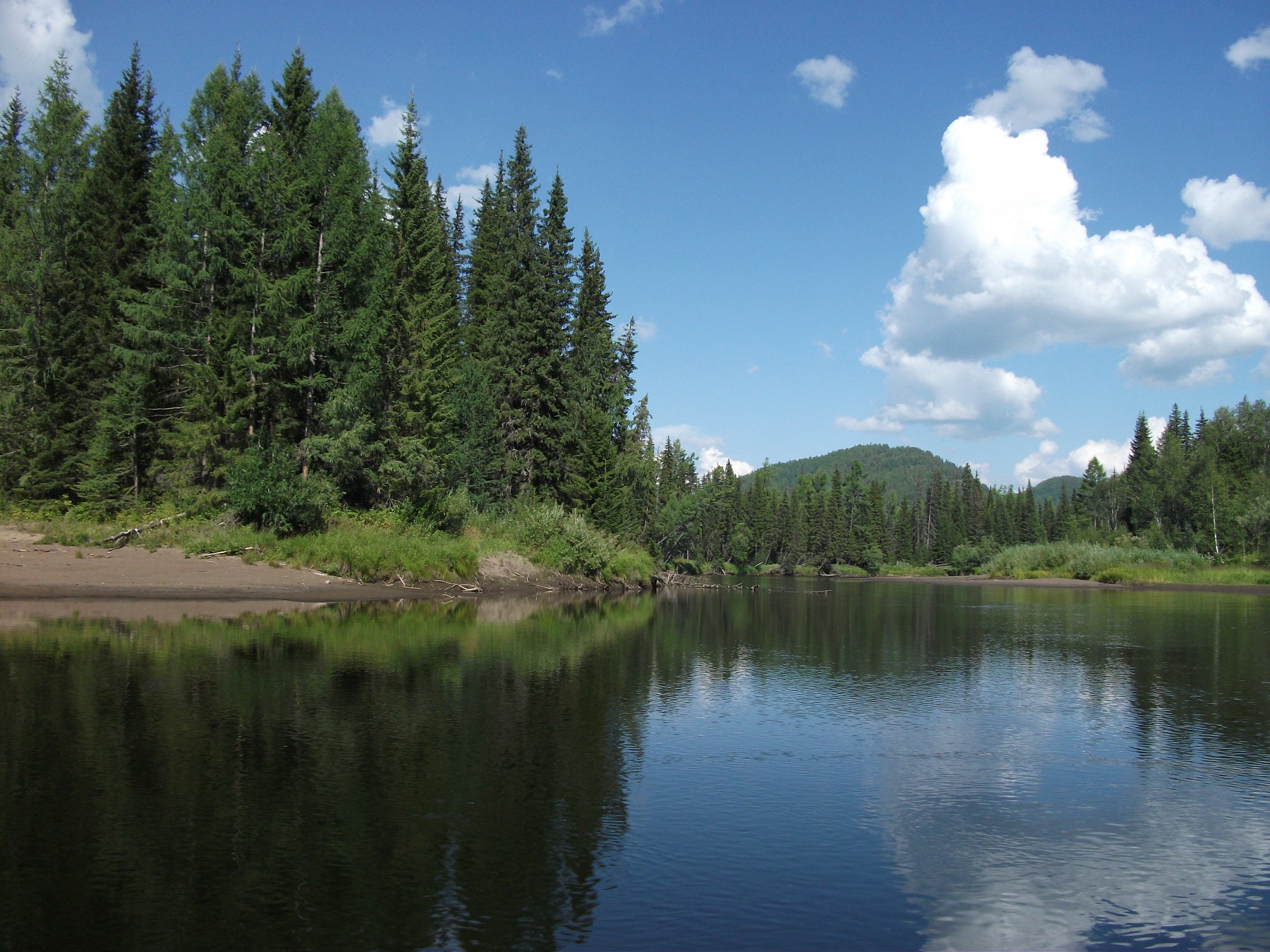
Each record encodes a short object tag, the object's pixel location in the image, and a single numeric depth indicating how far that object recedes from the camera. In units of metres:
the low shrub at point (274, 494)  36.41
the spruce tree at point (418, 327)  44.59
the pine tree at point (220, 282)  38.31
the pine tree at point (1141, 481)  126.25
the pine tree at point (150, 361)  38.41
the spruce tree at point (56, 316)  40.19
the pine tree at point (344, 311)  40.19
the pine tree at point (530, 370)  54.97
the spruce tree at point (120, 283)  38.91
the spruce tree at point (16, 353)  41.19
